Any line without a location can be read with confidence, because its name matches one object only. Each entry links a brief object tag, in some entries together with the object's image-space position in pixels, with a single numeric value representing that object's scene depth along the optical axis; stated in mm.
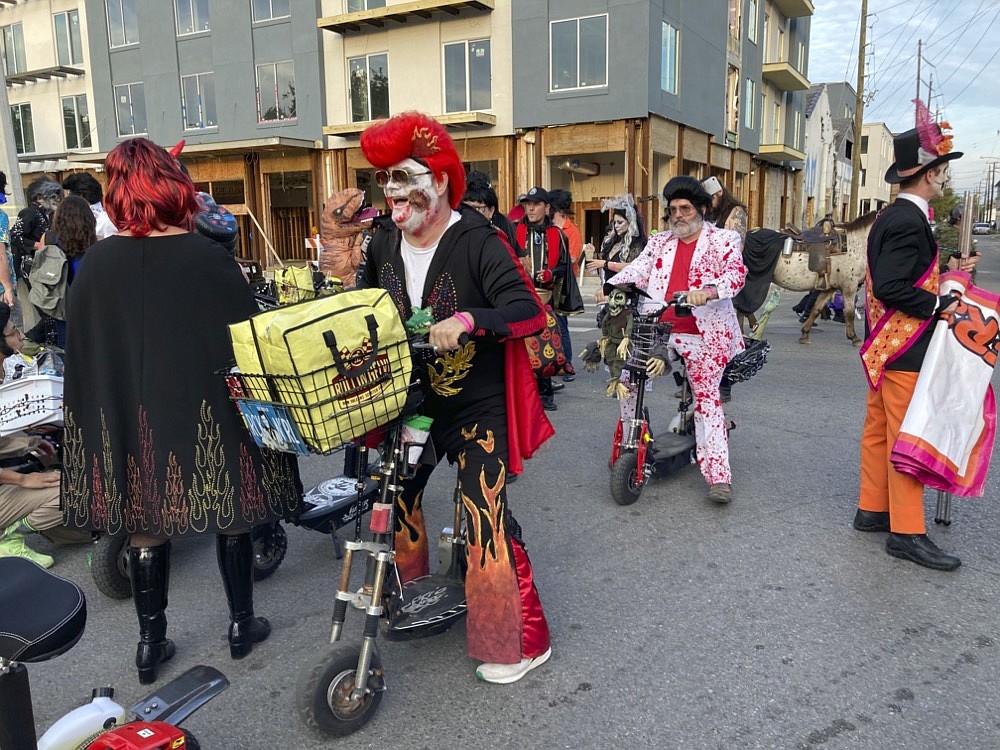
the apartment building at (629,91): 20234
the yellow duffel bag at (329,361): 2070
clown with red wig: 2658
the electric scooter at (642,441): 4578
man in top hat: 3680
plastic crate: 3943
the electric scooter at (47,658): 1626
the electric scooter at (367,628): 2426
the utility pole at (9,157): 9984
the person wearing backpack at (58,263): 5082
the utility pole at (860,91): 24812
